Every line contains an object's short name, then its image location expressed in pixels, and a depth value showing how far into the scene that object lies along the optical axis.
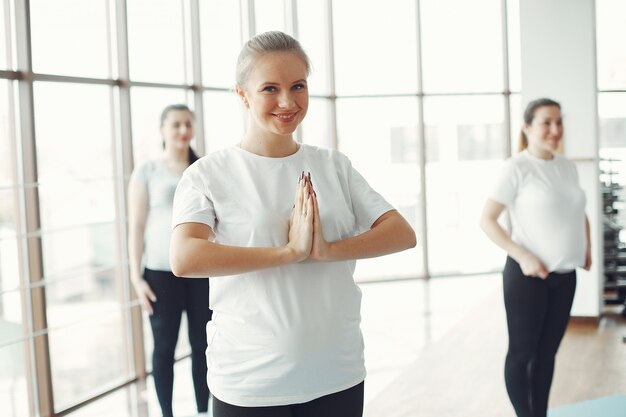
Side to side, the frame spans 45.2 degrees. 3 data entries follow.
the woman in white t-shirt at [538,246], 3.03
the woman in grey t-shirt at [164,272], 3.40
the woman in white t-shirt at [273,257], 1.53
